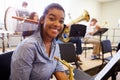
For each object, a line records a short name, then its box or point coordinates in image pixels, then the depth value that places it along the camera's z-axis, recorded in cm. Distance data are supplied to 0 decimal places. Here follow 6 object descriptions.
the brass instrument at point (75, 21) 319
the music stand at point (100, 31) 402
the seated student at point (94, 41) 470
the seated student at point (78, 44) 411
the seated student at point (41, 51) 96
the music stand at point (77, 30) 314
